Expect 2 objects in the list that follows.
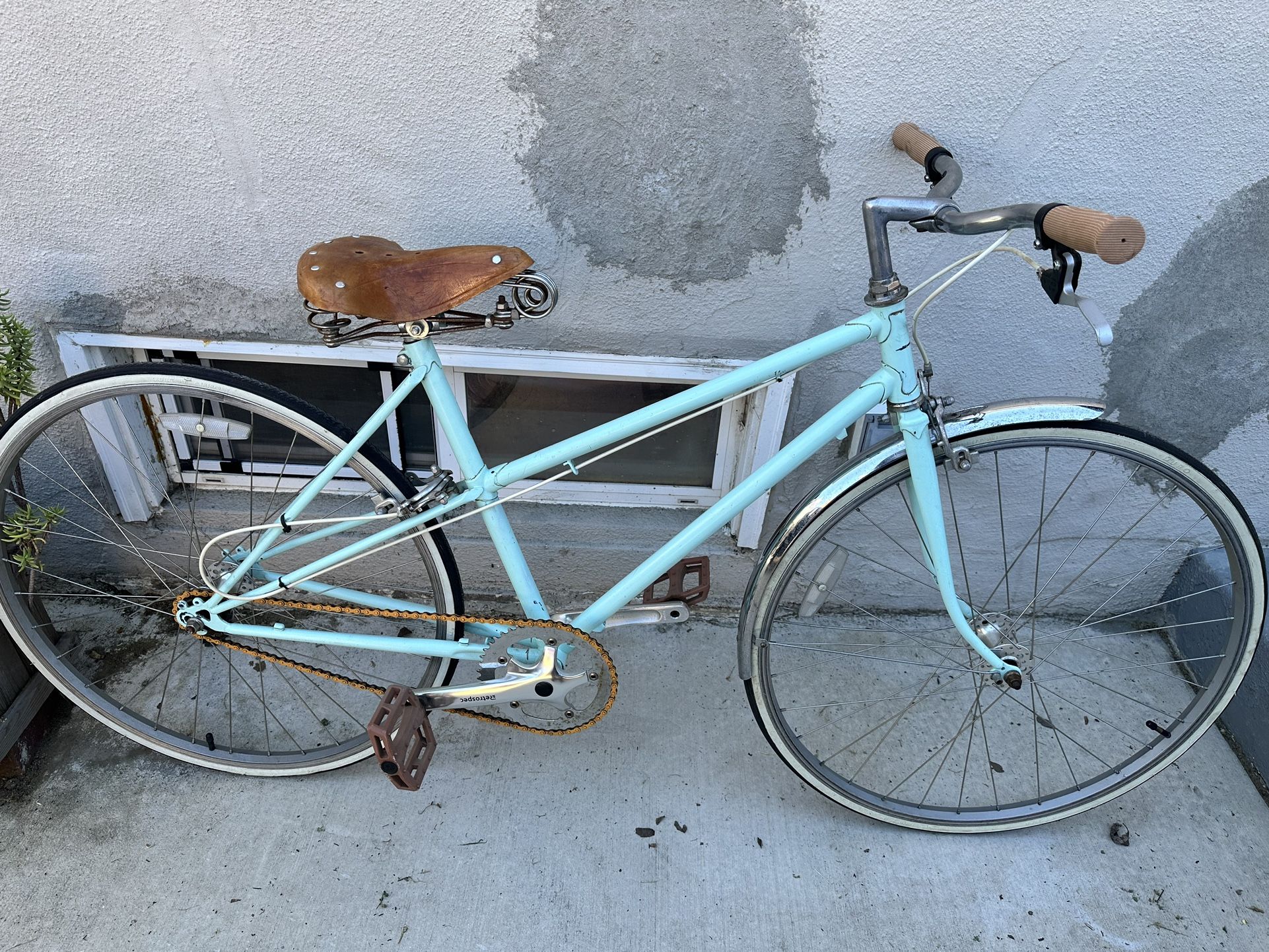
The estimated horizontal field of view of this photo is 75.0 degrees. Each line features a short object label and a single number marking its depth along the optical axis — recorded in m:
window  2.09
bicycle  1.59
